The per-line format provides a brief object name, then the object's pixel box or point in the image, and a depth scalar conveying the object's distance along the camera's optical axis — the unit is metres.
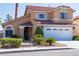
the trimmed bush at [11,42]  8.03
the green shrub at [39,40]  8.09
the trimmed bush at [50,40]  8.03
